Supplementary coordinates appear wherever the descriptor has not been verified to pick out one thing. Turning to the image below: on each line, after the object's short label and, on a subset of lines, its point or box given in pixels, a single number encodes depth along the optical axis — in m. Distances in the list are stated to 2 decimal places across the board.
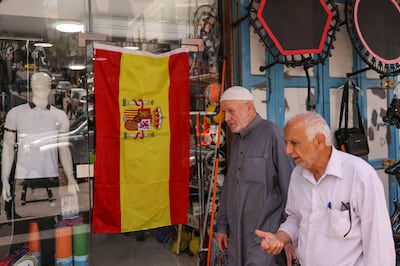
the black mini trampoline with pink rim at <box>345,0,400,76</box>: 3.99
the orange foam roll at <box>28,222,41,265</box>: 3.49
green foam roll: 3.56
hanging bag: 4.30
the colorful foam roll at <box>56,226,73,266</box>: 3.51
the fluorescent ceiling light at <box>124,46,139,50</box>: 3.57
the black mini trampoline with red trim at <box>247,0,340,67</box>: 3.57
